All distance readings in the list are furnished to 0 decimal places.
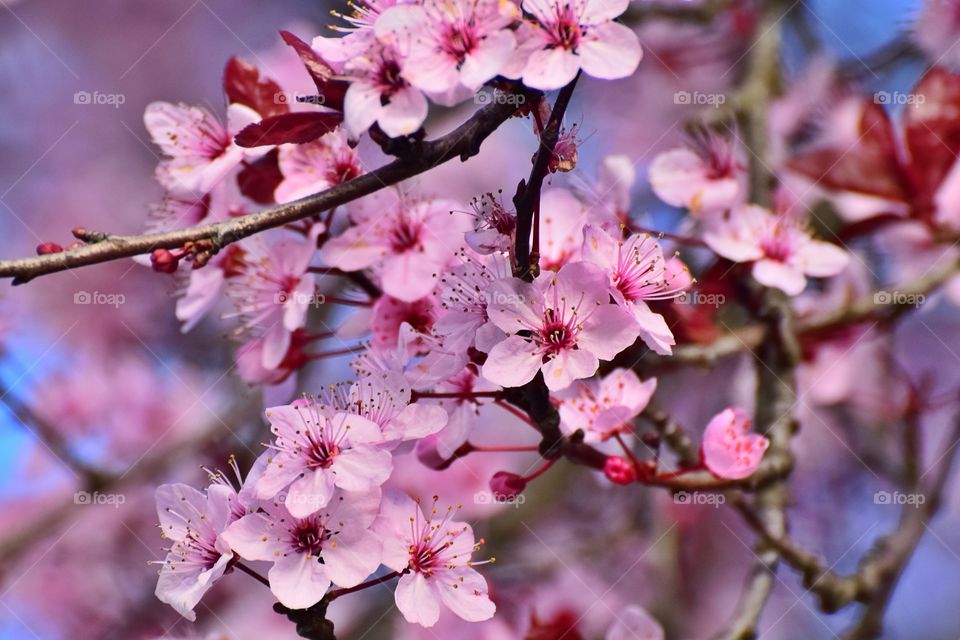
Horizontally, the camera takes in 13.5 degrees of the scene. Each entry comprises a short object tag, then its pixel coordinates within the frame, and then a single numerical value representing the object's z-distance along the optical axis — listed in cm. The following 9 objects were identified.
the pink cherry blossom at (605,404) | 68
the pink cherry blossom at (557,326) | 64
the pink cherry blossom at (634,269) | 64
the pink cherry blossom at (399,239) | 68
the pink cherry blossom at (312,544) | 64
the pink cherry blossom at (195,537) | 64
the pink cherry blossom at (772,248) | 72
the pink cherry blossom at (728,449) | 68
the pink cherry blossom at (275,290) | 68
